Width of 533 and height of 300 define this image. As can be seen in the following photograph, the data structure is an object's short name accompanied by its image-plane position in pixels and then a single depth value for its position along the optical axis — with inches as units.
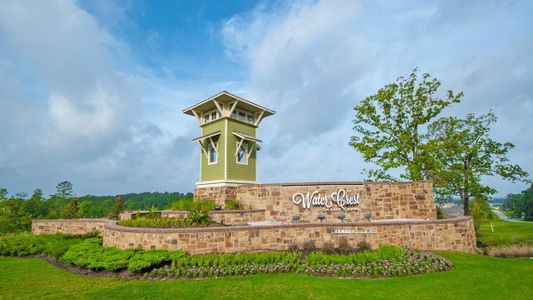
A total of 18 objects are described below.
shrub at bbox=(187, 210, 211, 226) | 509.8
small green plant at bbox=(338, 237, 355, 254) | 451.8
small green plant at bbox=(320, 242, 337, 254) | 453.2
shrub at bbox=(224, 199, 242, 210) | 672.9
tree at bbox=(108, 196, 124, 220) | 856.3
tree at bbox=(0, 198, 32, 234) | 912.9
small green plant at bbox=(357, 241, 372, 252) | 477.1
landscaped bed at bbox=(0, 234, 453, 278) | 370.9
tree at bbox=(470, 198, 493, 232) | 888.8
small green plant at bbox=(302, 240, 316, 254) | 466.3
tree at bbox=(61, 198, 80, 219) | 919.7
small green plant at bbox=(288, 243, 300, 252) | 474.0
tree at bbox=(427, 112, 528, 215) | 828.0
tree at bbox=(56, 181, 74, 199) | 1496.1
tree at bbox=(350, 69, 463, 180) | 817.5
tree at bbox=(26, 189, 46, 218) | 1233.0
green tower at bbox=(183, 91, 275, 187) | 781.3
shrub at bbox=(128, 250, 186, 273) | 378.0
